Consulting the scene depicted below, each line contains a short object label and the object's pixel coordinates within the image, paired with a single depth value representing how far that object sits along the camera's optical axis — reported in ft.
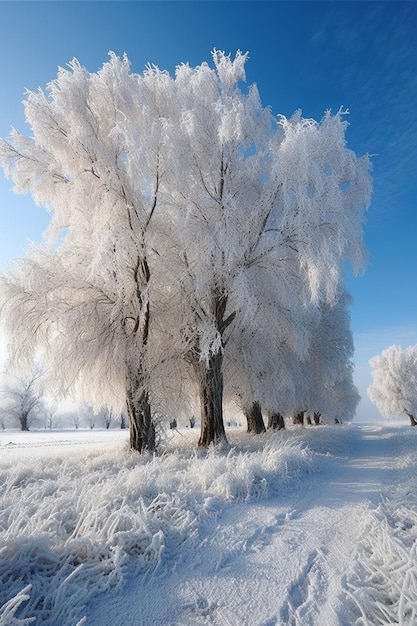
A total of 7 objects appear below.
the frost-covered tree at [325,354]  52.26
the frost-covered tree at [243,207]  25.98
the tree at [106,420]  229.29
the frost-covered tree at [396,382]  123.03
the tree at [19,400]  166.09
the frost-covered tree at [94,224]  27.55
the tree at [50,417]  222.24
